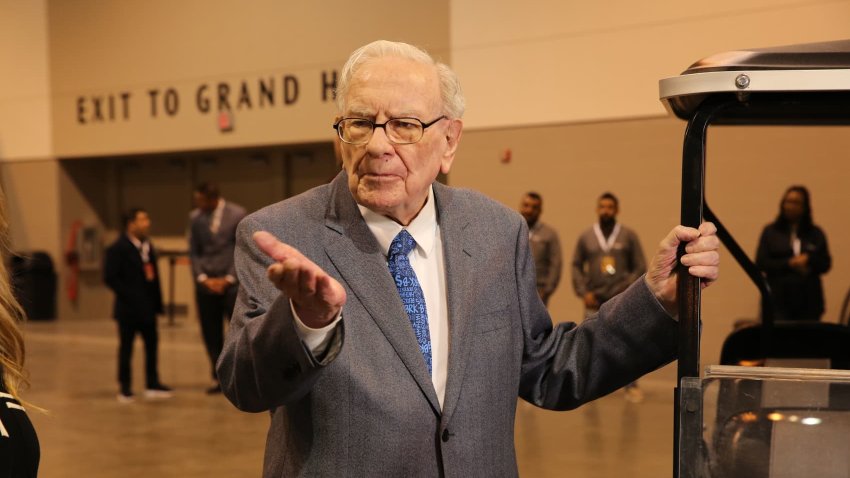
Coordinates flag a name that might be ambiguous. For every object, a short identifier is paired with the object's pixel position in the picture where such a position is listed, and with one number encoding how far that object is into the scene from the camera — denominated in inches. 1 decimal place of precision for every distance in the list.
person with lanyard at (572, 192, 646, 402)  368.8
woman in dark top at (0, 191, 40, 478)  71.4
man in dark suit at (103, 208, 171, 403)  366.9
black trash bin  668.7
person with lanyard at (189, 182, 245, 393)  369.1
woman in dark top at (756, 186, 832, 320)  356.8
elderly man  90.3
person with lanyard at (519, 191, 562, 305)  386.6
